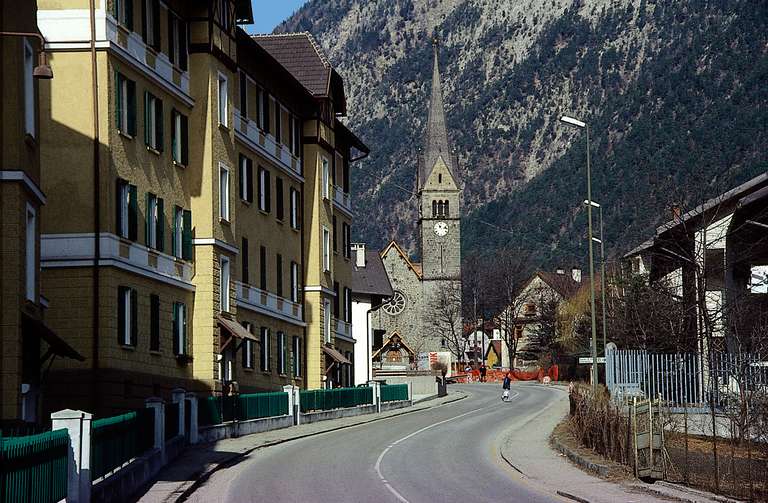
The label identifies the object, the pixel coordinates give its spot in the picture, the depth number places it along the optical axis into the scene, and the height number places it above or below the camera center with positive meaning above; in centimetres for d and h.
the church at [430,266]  15950 +1429
